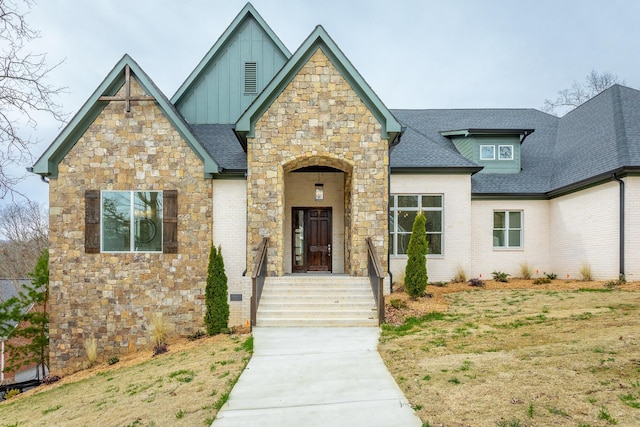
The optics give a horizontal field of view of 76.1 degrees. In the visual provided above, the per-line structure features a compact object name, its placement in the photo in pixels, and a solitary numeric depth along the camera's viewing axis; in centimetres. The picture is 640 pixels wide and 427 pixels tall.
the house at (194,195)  1088
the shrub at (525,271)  1441
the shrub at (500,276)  1403
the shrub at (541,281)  1306
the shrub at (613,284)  1126
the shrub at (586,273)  1264
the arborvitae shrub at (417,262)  1093
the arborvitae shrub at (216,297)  1030
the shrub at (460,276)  1380
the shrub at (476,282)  1320
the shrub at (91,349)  1067
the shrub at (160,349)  956
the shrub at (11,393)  1119
